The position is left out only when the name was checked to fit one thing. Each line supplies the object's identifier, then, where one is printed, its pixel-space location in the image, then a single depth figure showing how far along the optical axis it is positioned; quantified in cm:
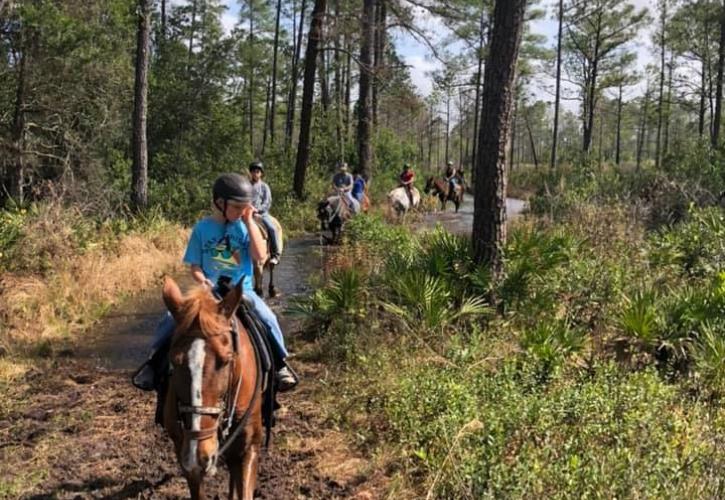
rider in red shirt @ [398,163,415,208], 2167
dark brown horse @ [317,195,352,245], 1616
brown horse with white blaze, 302
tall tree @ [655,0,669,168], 4009
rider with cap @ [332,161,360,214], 1670
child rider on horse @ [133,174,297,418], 440
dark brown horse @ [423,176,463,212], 2628
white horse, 1984
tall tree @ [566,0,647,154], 3703
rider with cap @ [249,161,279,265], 1061
